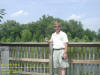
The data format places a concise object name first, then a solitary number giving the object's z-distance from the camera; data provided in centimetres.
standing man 487
